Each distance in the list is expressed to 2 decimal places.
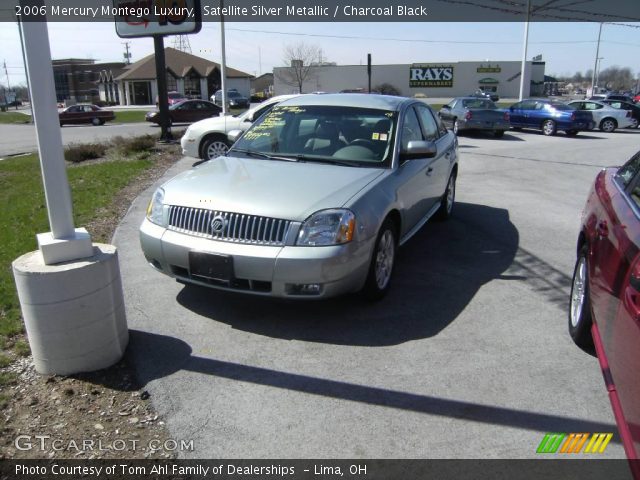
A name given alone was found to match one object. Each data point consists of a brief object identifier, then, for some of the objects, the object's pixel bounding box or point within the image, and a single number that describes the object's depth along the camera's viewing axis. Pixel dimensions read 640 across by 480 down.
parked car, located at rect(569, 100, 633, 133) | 24.67
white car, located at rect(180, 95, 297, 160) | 12.02
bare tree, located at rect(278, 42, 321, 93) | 65.88
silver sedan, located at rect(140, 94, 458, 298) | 3.96
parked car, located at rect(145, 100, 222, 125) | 31.77
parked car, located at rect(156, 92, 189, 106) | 48.62
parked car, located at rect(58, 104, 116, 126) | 36.03
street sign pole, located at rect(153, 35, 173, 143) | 16.03
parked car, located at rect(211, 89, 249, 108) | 47.97
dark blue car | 21.80
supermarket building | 73.50
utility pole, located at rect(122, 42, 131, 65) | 96.34
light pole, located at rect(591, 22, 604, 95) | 60.44
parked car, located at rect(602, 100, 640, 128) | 26.12
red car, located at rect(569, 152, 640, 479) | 2.34
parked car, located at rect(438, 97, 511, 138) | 19.98
